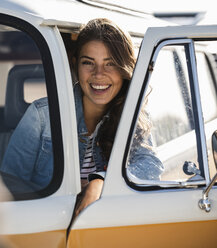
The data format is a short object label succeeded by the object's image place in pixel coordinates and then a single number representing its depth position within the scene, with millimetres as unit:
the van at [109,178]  1627
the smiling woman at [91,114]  1694
